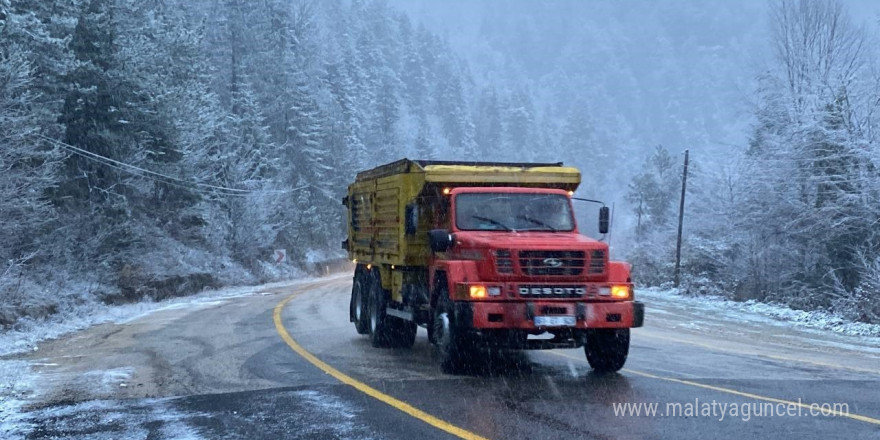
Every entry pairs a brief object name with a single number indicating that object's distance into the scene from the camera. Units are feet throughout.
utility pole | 121.29
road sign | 146.72
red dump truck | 31.81
